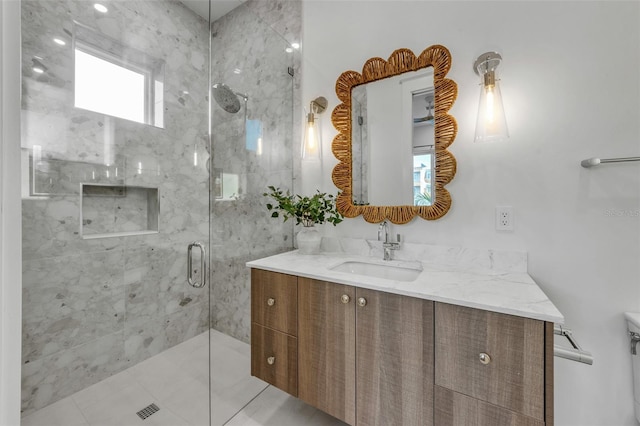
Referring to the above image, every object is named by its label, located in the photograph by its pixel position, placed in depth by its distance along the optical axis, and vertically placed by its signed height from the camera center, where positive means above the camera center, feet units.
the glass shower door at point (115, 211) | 4.36 +0.03
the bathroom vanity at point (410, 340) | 2.66 -1.63
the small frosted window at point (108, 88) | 4.85 +2.56
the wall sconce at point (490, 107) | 3.88 +1.60
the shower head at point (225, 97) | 5.40 +2.43
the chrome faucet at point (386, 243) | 4.83 -0.60
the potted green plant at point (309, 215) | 5.30 -0.07
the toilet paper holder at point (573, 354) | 2.62 -1.54
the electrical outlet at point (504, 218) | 4.13 -0.12
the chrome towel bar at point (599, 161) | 3.32 +0.66
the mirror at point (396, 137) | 4.59 +1.46
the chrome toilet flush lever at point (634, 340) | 3.33 -1.70
